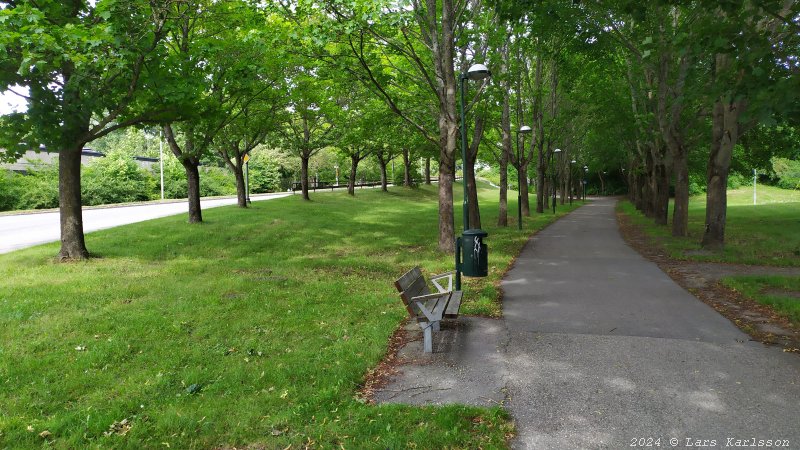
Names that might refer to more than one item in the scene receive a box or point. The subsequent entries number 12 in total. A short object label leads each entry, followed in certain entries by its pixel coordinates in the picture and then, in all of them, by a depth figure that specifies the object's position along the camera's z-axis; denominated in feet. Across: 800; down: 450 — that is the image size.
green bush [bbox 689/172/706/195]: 185.58
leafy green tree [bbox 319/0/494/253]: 37.29
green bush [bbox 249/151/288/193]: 161.99
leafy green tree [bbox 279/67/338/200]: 64.23
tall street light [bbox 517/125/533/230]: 62.59
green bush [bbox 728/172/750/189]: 212.29
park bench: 18.03
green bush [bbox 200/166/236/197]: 149.48
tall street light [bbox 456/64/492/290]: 26.40
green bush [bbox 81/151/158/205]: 110.83
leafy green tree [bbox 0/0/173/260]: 26.23
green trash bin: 26.37
